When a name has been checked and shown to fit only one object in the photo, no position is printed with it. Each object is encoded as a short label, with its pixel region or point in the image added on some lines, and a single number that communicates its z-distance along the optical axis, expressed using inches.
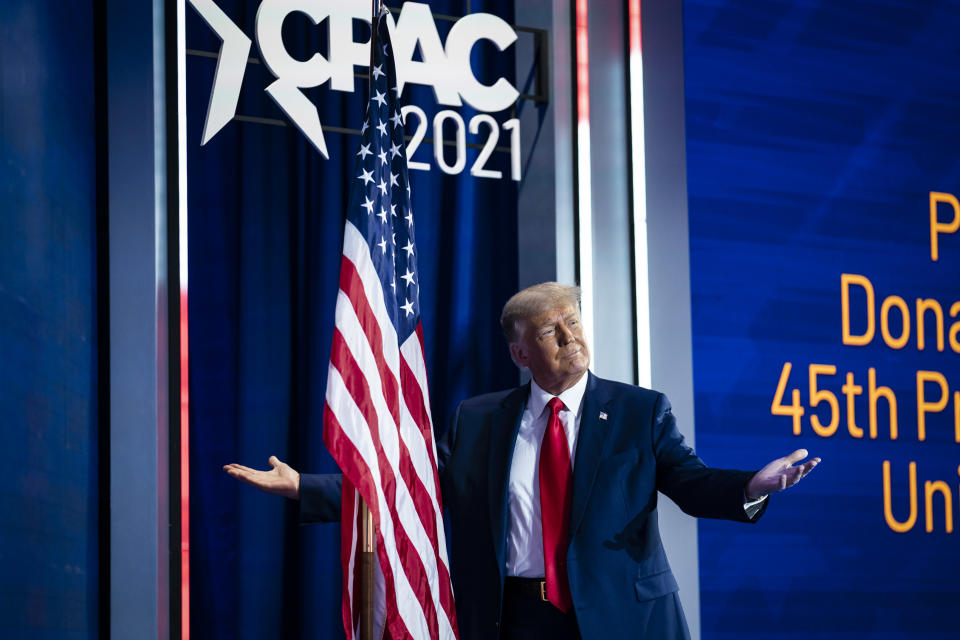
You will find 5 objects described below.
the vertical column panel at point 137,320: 249.4
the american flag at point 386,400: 216.4
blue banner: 304.2
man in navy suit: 216.4
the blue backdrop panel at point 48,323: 181.8
